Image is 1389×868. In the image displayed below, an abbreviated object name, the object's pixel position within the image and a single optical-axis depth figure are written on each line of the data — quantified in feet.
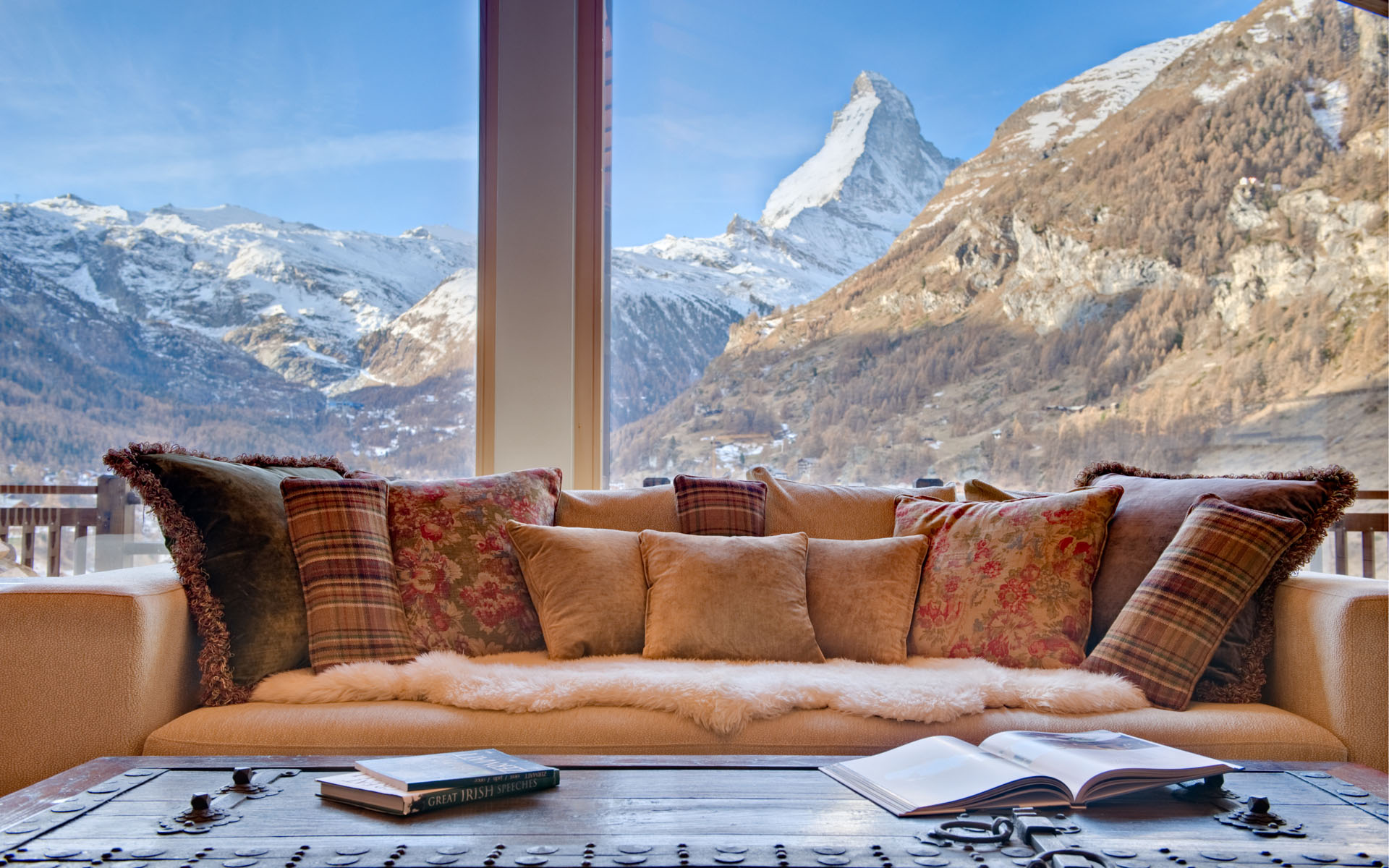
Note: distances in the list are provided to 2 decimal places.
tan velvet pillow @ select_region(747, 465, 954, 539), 7.93
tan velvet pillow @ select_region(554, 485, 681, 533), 8.00
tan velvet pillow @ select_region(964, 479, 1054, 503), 7.87
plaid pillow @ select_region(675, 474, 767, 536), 7.78
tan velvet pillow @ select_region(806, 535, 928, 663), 6.91
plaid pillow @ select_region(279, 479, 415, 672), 6.42
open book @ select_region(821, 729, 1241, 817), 3.54
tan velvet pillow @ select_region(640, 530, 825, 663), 6.76
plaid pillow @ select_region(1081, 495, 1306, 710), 5.92
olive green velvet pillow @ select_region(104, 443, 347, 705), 6.07
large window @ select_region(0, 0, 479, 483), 10.84
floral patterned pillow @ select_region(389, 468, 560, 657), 6.91
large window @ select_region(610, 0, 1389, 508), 10.31
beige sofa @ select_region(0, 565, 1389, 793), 5.40
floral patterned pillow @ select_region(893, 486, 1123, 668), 6.56
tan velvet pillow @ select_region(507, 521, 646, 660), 6.88
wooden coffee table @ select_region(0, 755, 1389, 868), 3.01
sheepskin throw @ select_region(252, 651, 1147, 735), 5.55
